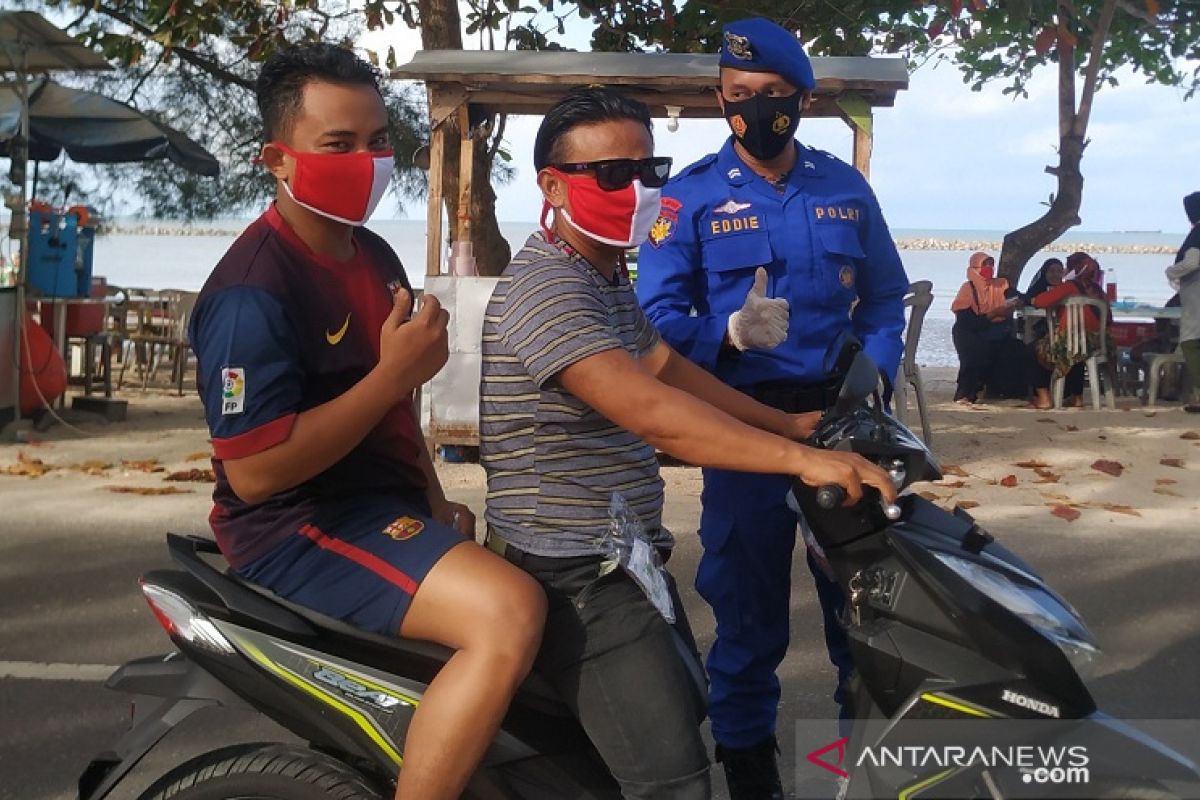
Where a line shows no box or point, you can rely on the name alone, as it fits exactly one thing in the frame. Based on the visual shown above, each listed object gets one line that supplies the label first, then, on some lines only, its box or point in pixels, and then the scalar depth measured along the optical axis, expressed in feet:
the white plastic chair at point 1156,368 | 46.65
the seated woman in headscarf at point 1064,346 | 46.06
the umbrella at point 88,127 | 40.37
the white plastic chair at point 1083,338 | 45.70
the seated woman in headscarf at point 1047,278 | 51.31
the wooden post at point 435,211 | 31.35
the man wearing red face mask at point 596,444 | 8.14
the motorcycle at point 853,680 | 7.41
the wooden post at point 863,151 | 30.60
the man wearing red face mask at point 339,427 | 7.97
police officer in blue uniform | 11.70
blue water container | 38.11
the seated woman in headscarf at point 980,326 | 47.93
